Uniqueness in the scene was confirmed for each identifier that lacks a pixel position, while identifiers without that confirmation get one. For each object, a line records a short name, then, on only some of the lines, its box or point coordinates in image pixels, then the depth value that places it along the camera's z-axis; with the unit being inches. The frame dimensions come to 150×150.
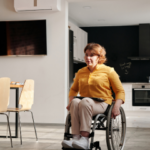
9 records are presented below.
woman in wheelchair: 85.7
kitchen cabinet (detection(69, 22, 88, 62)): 260.8
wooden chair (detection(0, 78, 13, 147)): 118.1
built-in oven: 267.9
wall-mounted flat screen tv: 187.0
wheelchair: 87.0
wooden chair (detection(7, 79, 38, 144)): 134.0
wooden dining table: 135.6
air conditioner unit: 181.0
